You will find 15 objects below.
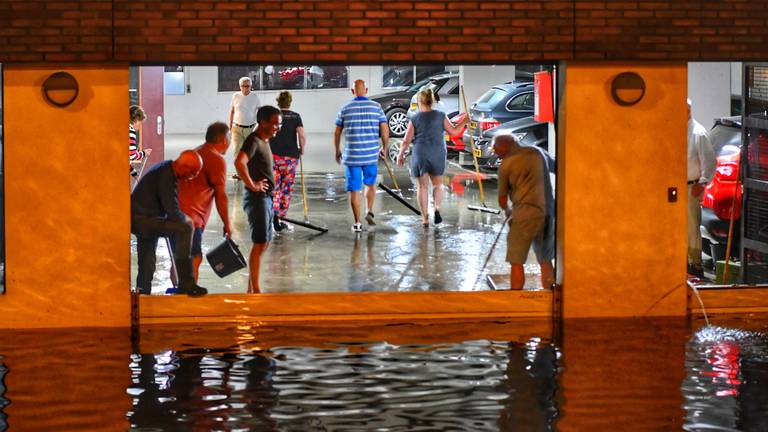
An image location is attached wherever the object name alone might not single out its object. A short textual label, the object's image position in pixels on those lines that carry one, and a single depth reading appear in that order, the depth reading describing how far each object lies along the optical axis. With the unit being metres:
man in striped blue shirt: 16.25
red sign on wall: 14.40
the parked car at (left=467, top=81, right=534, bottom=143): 22.41
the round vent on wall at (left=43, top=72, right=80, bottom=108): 11.16
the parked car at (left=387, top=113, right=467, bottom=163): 23.56
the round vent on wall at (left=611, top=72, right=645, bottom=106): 11.52
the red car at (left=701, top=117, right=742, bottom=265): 13.34
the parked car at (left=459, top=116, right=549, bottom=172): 21.16
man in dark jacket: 11.61
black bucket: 12.08
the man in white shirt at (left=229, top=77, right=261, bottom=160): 16.17
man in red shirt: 11.88
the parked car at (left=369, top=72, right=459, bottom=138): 27.17
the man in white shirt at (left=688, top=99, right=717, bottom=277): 12.85
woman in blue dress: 16.70
